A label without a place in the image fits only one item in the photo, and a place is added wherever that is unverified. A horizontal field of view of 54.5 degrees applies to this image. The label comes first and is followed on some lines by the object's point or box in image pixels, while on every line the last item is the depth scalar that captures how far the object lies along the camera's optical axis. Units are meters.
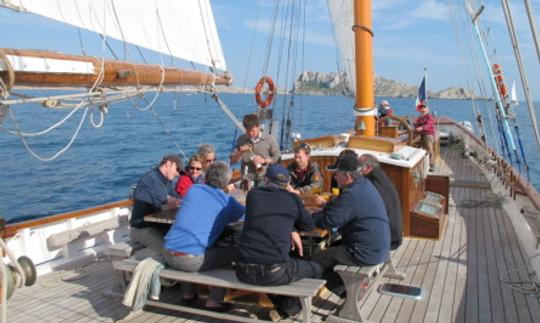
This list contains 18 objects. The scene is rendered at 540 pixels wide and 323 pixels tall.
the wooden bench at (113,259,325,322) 3.70
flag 15.07
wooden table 4.31
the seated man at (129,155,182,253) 4.92
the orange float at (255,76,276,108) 9.25
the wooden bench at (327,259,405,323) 4.00
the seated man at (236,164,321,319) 3.80
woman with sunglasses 5.48
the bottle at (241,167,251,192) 5.62
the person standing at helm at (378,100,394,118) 13.50
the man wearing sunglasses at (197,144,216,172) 5.64
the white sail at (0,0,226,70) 4.52
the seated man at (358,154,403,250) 4.85
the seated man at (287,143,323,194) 5.67
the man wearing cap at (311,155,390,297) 4.09
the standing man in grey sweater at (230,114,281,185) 6.18
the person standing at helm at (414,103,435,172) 11.04
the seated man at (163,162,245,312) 4.09
